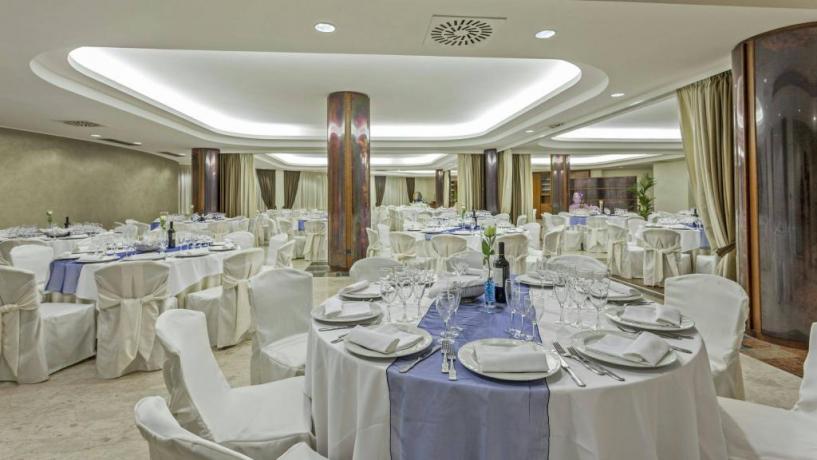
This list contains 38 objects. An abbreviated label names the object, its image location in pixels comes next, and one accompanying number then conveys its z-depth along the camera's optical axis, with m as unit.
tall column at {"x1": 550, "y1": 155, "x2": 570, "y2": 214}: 14.95
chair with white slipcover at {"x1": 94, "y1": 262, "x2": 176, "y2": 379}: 3.16
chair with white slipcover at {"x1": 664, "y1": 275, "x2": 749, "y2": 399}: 2.03
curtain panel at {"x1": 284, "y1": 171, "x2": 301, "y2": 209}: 21.11
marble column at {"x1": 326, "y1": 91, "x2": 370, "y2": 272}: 6.87
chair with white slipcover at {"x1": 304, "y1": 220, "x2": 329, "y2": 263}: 9.43
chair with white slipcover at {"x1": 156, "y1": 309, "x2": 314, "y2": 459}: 1.48
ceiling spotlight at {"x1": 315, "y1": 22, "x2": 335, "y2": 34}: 3.73
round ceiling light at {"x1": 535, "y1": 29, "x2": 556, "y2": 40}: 3.90
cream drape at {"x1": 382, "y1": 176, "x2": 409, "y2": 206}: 24.31
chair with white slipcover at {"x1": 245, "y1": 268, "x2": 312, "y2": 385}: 2.37
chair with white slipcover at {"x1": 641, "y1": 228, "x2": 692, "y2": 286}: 5.85
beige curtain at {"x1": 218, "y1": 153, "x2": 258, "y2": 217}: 13.81
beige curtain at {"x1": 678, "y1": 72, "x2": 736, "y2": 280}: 4.68
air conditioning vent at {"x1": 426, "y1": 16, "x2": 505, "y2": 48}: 3.65
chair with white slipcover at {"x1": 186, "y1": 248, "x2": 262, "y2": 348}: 3.77
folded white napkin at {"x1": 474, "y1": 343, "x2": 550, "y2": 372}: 1.23
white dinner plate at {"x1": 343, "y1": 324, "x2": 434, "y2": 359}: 1.39
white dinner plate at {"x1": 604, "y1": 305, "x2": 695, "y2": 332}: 1.62
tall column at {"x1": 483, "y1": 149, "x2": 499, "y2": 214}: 12.81
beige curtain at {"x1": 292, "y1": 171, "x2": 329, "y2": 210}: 21.64
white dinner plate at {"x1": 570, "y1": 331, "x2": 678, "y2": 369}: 1.28
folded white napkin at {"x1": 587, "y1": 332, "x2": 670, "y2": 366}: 1.29
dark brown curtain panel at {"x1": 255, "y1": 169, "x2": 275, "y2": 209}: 19.91
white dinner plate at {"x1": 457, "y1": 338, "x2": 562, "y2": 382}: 1.21
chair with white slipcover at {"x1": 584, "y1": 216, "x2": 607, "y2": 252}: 10.62
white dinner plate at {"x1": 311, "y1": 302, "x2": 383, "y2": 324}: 1.79
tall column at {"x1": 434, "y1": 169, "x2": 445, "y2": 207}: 22.41
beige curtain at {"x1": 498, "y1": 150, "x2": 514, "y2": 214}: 13.38
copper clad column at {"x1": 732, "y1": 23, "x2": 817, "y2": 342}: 3.60
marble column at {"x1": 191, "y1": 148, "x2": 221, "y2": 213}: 11.70
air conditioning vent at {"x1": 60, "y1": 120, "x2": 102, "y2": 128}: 7.95
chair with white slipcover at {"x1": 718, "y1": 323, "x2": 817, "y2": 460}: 1.44
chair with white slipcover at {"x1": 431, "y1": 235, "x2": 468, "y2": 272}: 5.38
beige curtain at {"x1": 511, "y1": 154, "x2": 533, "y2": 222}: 15.15
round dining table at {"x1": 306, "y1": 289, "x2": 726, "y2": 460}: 1.15
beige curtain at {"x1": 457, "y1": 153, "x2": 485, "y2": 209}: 14.42
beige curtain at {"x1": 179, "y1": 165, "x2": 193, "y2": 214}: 16.52
